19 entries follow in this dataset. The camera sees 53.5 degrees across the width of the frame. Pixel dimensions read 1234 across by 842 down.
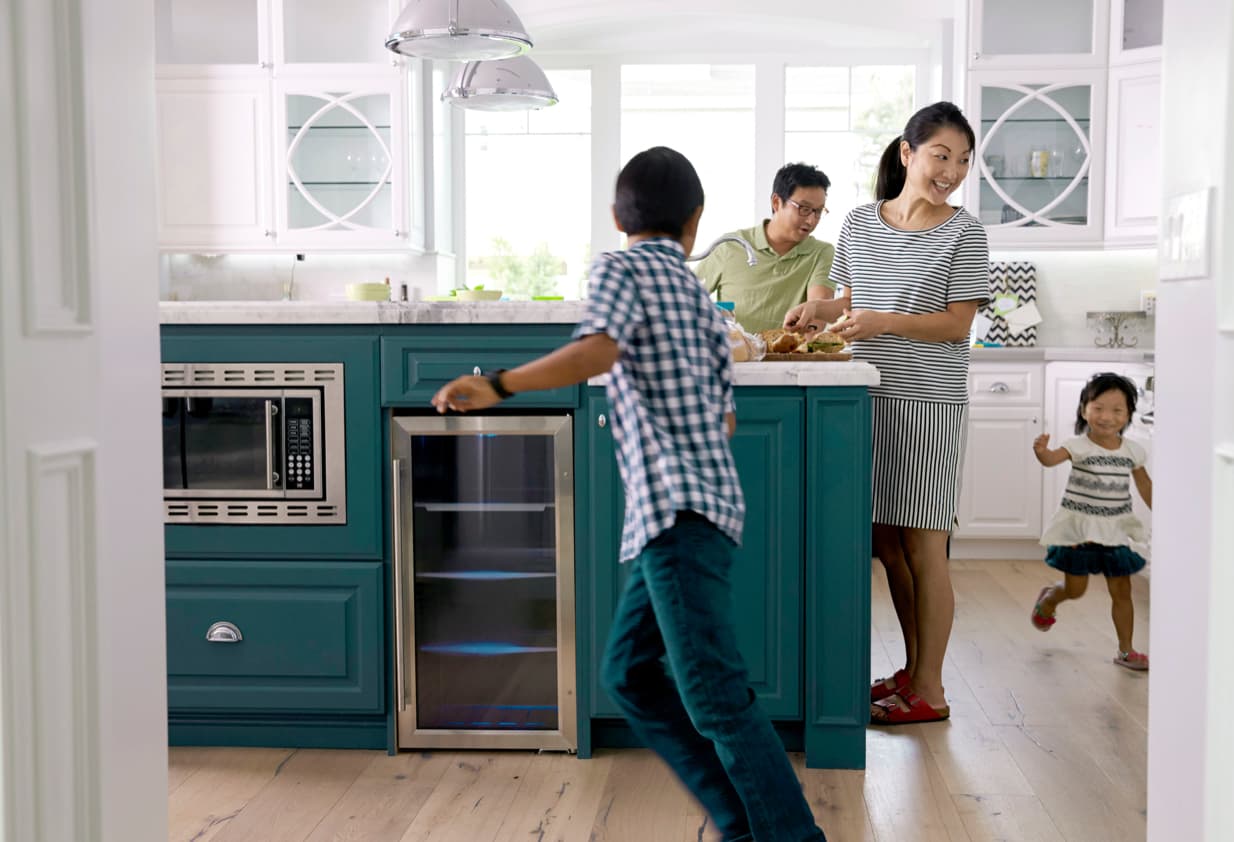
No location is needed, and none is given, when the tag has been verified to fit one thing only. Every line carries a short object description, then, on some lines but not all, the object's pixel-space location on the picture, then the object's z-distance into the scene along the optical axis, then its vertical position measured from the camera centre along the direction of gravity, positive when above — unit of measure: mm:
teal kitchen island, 2654 -513
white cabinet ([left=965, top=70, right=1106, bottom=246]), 5238 +732
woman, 2887 -51
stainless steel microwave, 2799 -269
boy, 1808 -245
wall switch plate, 1490 +117
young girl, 3564 -537
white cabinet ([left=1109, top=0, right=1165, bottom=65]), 5094 +1248
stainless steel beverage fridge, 2783 -604
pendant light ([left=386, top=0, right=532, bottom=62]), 3012 +737
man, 3660 +182
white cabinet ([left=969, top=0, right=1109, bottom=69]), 5219 +1261
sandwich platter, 2844 -48
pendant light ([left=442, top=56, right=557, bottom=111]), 3809 +751
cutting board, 2828 -70
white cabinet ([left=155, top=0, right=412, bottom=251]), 5148 +752
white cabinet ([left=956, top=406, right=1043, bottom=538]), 5168 -632
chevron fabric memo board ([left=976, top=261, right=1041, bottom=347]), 5715 +104
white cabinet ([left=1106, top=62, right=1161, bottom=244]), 5094 +728
